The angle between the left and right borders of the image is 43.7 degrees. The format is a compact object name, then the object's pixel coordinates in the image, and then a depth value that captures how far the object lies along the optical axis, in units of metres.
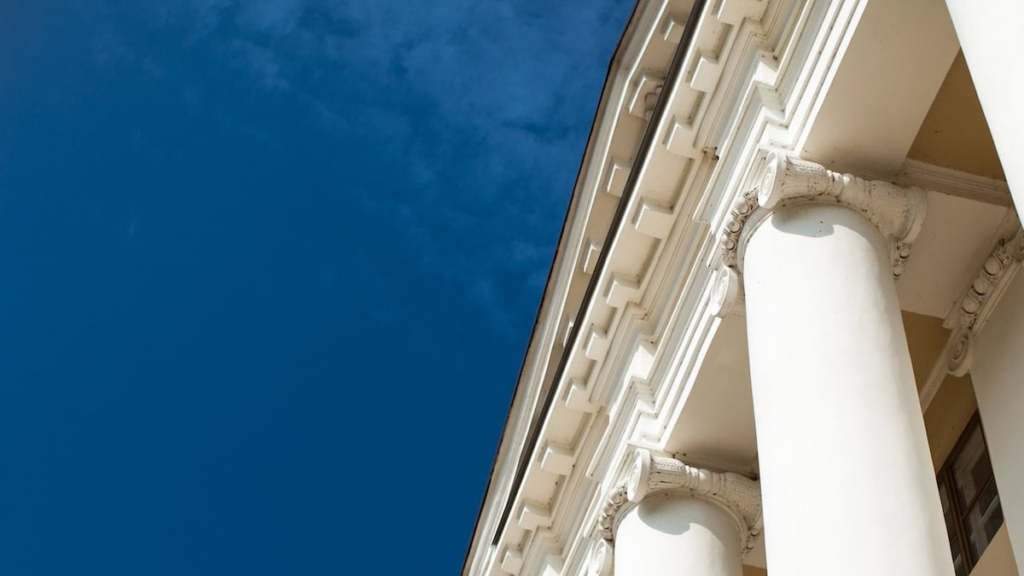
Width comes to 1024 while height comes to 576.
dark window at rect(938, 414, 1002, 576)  17.50
